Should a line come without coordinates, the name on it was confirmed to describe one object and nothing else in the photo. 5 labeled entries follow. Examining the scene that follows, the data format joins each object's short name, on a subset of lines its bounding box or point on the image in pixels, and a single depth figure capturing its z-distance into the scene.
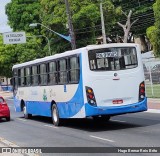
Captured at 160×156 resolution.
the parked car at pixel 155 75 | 30.72
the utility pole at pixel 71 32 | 32.33
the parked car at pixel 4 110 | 24.08
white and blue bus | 16.48
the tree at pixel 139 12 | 63.66
